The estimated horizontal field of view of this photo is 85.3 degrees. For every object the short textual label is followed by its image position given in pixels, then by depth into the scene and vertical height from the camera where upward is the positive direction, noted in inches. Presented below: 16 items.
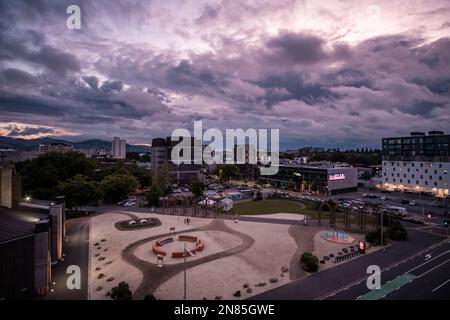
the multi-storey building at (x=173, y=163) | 4640.8 -80.3
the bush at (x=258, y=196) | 3318.2 -507.6
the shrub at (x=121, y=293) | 954.1 -528.8
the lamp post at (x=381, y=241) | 1514.0 -525.1
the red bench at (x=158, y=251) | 1387.9 -532.1
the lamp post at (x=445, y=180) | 3356.3 -279.4
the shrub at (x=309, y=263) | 1215.6 -522.8
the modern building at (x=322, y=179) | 3740.2 -315.5
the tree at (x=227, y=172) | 5093.5 -271.8
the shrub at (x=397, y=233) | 1684.3 -507.3
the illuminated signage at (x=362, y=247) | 1438.2 -520.5
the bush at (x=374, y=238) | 1616.6 -524.4
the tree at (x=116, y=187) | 2923.2 -337.8
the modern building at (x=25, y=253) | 910.4 -394.6
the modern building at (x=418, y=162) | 3429.6 -41.2
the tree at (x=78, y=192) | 2300.7 -316.3
